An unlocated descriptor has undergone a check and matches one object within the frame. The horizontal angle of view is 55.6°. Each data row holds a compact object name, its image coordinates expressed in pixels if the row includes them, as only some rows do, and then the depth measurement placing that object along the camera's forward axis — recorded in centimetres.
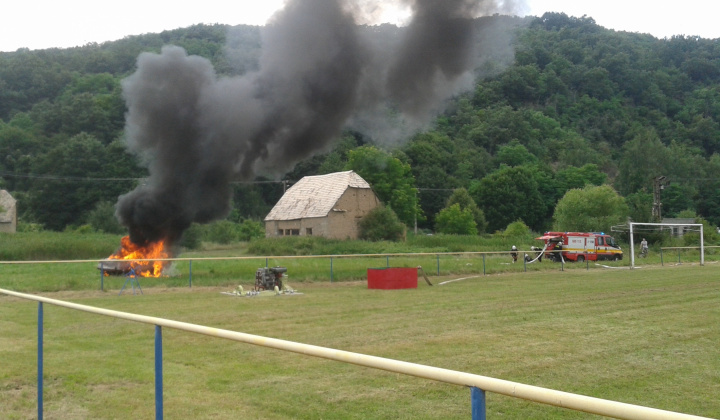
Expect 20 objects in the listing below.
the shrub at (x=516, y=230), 7284
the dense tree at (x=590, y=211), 6281
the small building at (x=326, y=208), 5597
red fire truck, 4756
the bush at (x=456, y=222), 8000
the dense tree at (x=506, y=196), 9531
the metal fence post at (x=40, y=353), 633
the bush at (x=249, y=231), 6347
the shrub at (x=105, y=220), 6138
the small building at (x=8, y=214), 7206
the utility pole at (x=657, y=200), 6345
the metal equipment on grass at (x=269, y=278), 2388
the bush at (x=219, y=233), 5731
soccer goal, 3809
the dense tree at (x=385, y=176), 7612
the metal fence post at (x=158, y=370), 469
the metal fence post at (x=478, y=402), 288
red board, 2528
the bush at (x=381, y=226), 5772
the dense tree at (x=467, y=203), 8738
